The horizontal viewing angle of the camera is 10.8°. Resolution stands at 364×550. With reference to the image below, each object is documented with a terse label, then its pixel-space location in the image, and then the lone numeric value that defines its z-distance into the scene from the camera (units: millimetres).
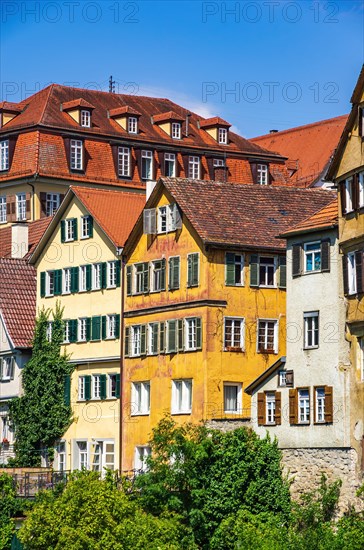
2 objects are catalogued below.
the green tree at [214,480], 74812
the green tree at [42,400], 94062
